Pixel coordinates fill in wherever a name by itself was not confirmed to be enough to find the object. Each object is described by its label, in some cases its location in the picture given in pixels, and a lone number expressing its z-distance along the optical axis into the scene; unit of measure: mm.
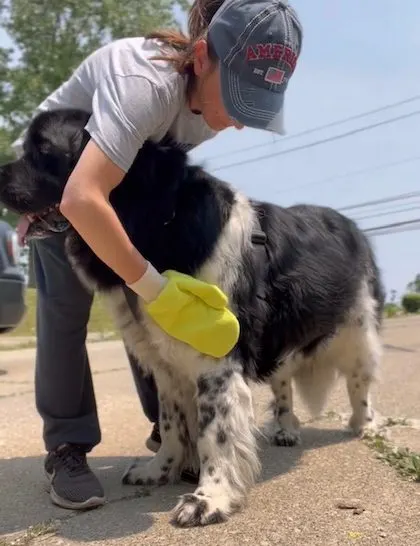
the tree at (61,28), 25670
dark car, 4566
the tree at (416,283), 45909
